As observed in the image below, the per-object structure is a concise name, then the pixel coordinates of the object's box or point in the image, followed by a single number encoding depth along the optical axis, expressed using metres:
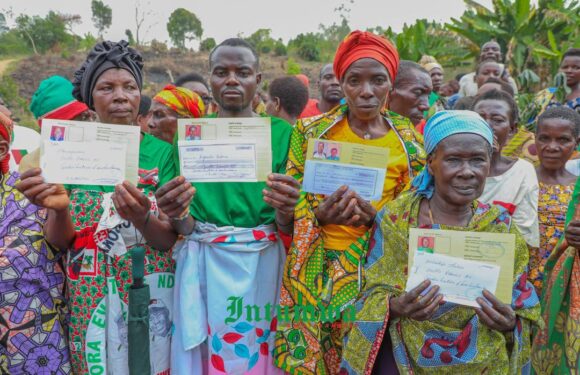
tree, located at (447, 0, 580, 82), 14.81
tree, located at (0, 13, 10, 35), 28.49
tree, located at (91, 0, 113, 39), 33.59
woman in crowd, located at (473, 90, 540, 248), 3.03
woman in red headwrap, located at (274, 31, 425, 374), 2.56
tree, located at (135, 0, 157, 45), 23.25
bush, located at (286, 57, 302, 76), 23.48
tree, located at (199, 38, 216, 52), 30.45
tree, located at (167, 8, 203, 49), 34.12
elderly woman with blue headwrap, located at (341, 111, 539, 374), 2.21
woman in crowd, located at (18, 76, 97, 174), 2.94
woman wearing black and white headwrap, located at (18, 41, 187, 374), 2.57
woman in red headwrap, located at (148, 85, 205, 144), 4.24
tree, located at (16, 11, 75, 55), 27.00
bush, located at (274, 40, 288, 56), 29.56
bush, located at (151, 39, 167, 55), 27.42
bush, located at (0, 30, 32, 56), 26.44
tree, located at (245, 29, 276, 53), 30.90
